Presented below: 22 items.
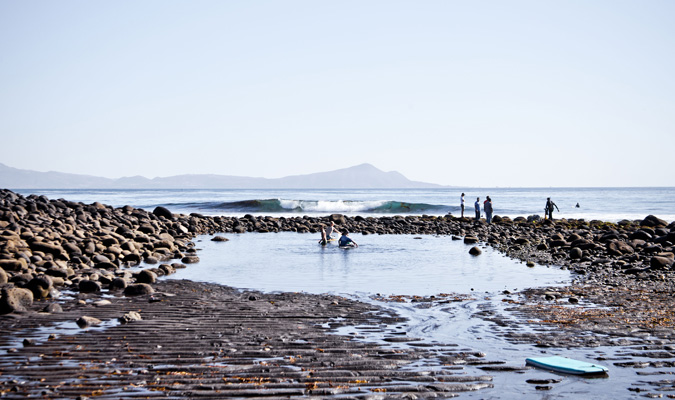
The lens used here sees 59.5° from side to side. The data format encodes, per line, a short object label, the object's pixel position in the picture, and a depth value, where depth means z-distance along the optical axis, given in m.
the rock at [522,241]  27.14
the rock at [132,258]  19.51
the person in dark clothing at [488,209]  39.66
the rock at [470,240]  28.59
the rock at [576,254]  20.59
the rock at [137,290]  12.83
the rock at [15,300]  10.48
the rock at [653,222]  33.97
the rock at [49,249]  17.00
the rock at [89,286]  13.32
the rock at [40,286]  12.09
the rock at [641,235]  25.95
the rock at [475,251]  23.08
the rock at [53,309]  10.67
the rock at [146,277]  14.74
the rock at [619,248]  21.06
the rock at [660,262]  16.86
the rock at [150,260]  20.00
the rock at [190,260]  20.55
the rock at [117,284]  13.60
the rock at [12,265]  14.18
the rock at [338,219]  42.44
